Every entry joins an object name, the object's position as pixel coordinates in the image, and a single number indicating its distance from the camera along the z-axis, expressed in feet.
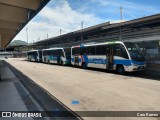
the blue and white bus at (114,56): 31.67
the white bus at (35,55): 79.94
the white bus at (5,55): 183.31
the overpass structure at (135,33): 33.56
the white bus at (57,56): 56.71
